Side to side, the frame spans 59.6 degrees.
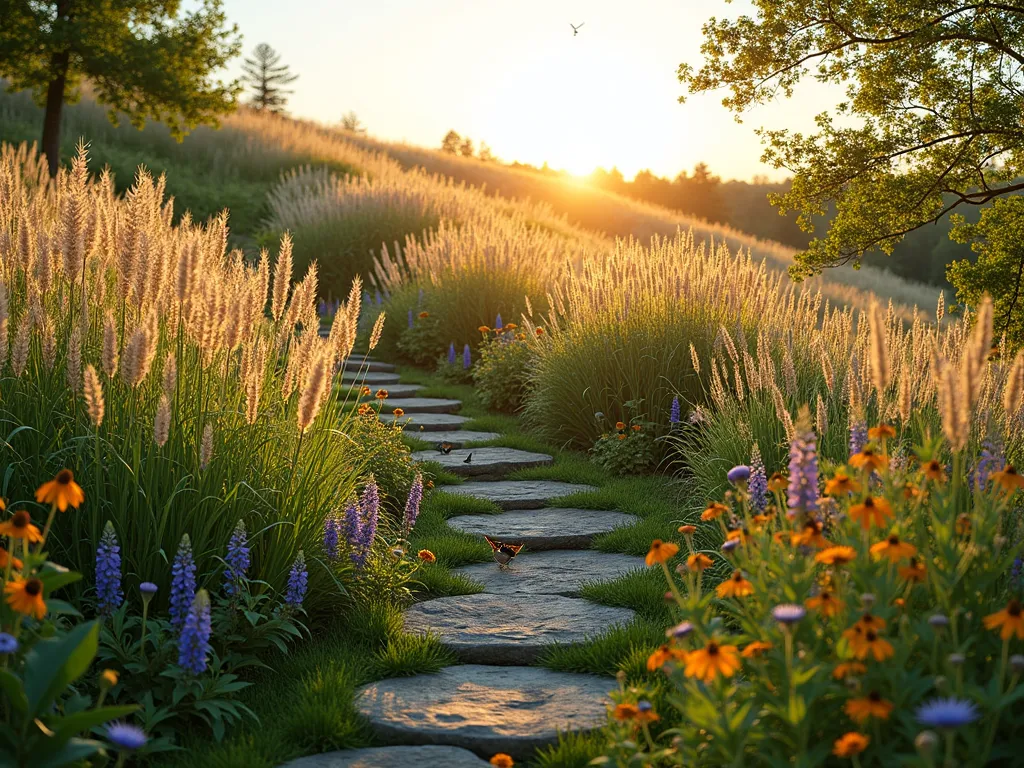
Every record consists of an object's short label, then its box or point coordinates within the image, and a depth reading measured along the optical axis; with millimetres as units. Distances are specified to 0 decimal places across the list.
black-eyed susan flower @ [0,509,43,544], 1935
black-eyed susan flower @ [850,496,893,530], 1949
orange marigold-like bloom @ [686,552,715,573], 2223
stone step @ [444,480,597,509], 5055
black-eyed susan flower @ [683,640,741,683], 1759
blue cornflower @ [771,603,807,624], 1665
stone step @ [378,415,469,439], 6578
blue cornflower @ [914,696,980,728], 1362
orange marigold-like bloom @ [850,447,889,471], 2131
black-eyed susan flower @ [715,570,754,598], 2002
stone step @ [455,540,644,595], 3785
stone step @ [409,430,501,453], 6215
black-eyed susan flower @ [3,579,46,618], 1817
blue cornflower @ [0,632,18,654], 1766
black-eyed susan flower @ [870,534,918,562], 1843
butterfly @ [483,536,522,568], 3980
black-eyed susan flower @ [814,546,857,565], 1873
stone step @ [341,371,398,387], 8047
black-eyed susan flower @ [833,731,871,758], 1565
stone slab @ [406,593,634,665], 3107
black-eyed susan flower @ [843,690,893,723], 1627
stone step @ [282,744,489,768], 2385
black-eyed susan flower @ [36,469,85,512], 1981
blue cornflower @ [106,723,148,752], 1718
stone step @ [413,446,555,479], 5629
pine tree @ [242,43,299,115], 53500
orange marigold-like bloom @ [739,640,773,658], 1865
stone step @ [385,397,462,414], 7199
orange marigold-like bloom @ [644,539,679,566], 2238
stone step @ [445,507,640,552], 4414
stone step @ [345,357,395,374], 9102
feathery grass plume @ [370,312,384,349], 3312
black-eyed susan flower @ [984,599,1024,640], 1637
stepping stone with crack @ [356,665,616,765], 2512
